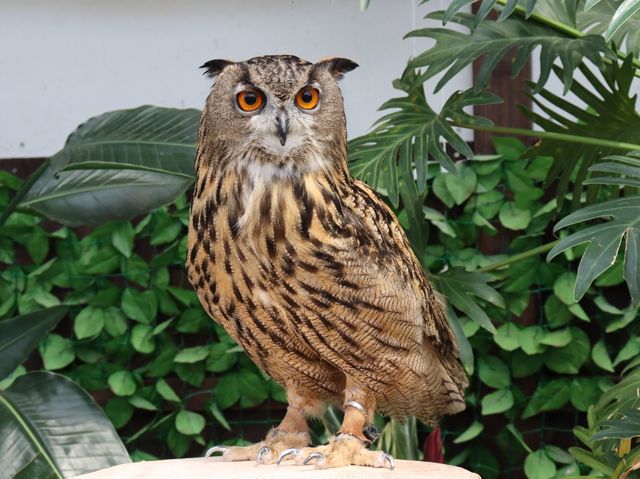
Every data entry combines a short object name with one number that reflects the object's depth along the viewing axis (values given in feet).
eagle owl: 9.71
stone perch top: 9.84
